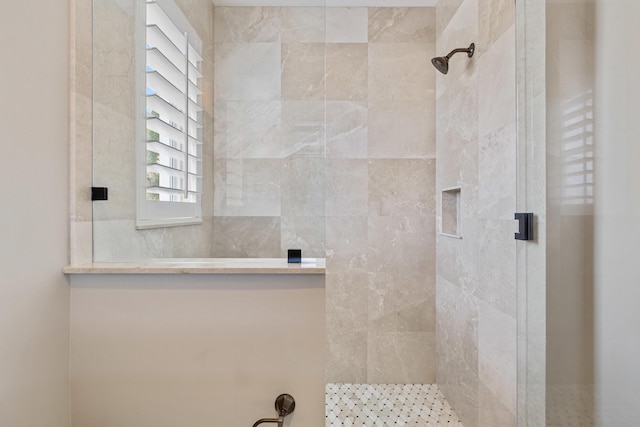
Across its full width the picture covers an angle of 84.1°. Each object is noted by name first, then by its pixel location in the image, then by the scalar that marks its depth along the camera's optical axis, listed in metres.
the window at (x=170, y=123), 1.34
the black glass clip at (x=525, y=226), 1.09
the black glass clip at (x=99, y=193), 1.16
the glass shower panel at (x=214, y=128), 1.26
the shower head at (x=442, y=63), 1.71
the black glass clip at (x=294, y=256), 1.10
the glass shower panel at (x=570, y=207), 0.87
